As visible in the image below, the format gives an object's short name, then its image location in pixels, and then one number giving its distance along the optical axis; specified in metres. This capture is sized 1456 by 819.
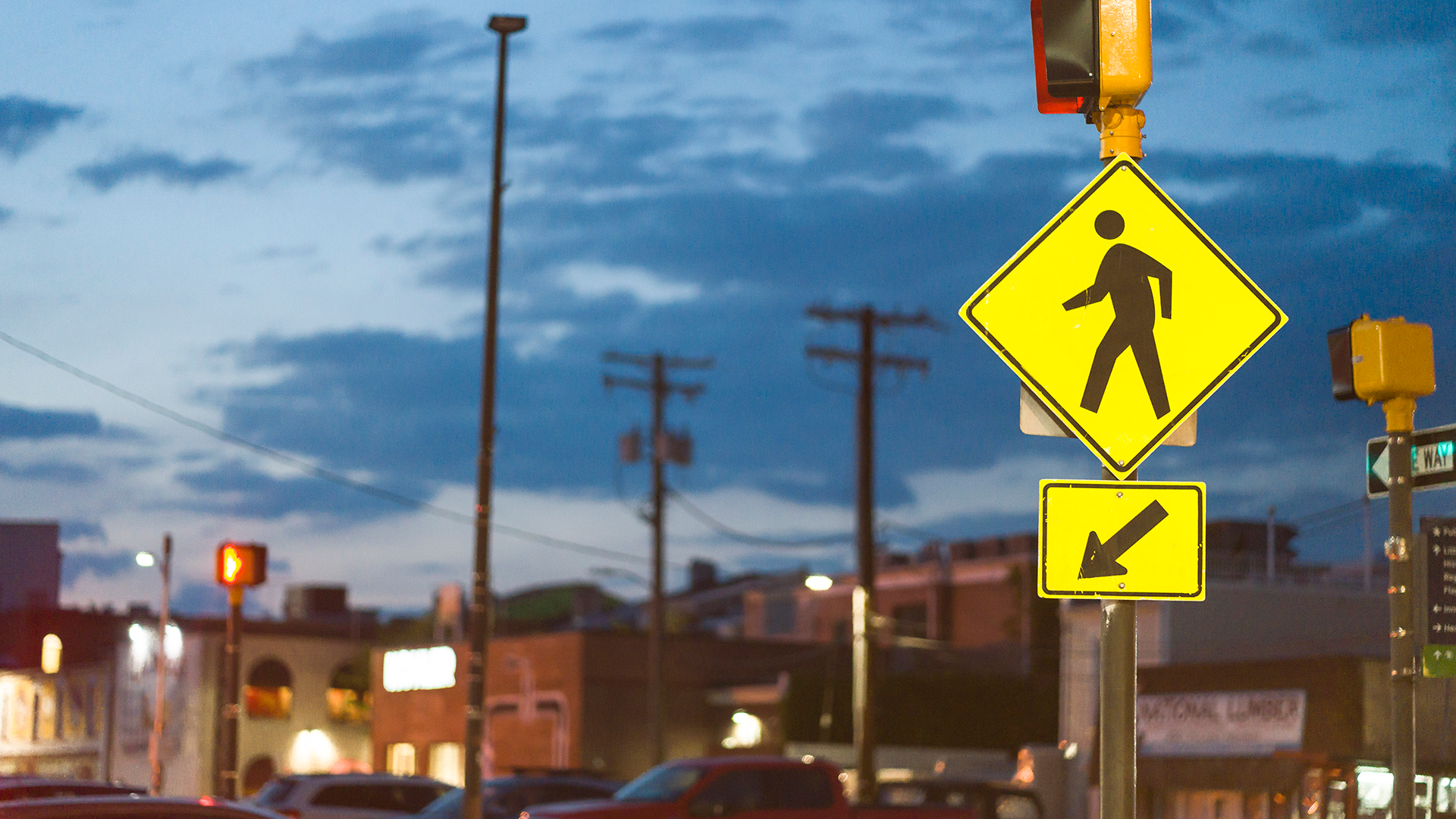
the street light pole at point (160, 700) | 36.09
